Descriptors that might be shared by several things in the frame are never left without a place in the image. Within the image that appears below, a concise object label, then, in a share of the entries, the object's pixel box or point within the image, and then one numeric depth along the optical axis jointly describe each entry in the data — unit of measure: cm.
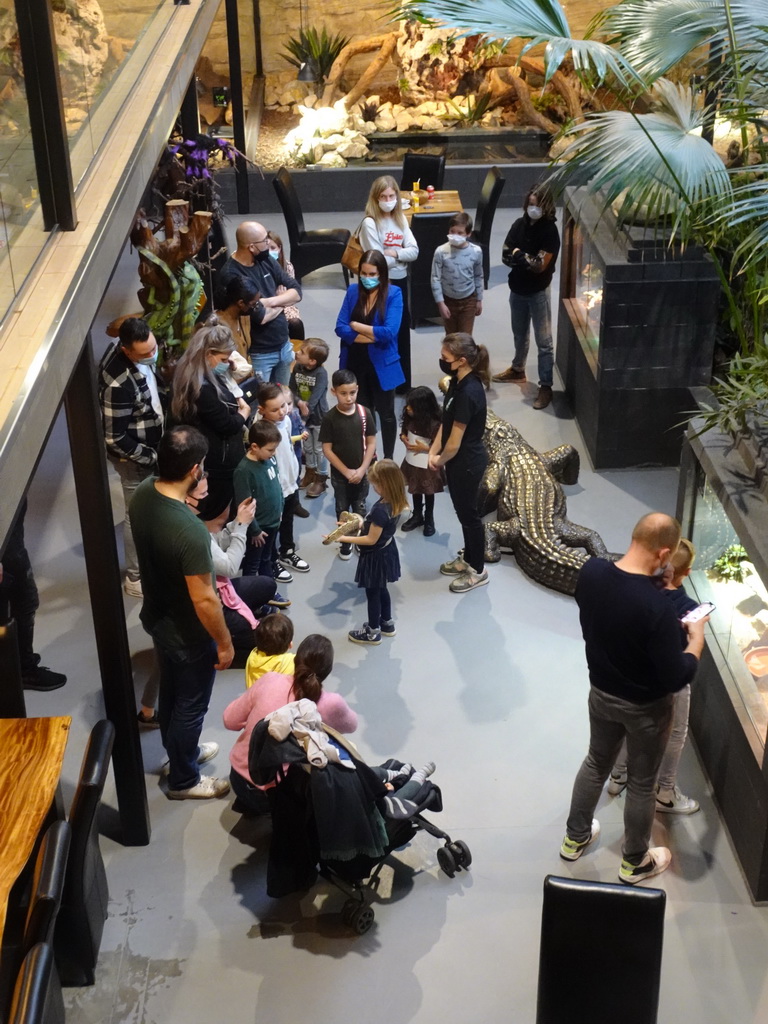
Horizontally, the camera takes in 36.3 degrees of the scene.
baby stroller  397
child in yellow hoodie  445
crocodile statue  654
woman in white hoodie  812
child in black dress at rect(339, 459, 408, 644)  560
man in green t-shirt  430
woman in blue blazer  683
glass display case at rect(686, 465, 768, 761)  466
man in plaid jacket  554
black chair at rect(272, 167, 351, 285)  1093
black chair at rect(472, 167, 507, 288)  1064
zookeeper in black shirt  586
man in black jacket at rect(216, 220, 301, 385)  693
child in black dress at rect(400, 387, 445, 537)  639
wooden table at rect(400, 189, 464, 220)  1000
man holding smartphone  396
